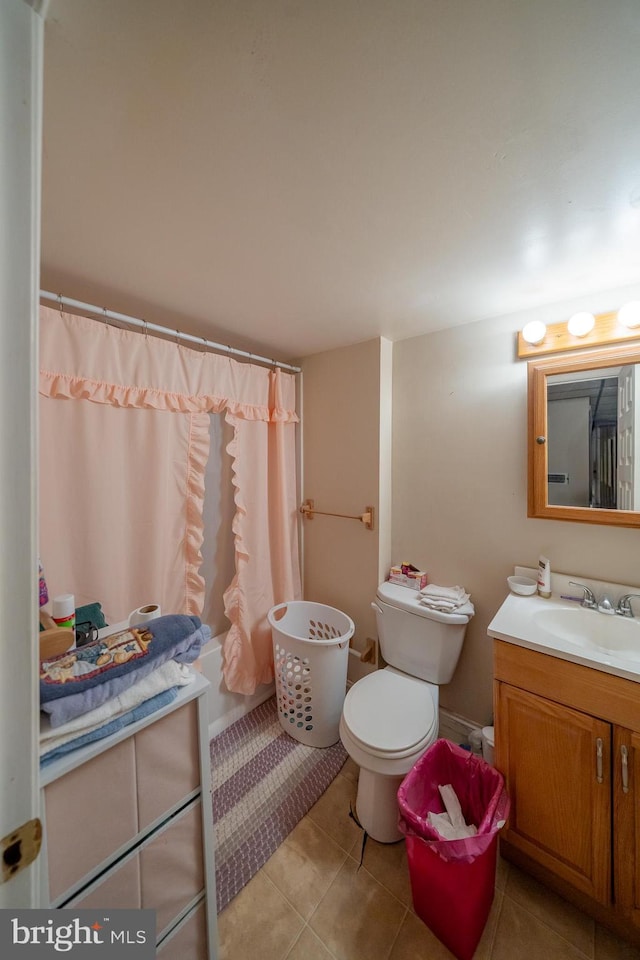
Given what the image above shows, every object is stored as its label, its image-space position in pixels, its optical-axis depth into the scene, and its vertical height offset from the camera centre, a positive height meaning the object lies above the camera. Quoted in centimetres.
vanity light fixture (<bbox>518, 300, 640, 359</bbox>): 126 +63
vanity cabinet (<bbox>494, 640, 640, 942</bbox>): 97 -94
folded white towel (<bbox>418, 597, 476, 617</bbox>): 153 -59
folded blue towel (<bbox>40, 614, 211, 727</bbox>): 64 -40
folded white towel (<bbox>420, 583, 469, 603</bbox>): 161 -56
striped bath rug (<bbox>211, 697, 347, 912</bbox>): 124 -140
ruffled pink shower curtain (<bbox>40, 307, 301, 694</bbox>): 129 +7
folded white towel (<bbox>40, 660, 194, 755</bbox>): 62 -47
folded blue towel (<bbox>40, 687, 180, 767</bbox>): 62 -51
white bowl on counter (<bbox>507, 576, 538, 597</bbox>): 143 -46
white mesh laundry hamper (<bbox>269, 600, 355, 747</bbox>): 167 -105
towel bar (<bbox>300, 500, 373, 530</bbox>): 189 -19
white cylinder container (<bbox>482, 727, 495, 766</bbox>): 140 -111
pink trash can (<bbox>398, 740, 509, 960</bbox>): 95 -117
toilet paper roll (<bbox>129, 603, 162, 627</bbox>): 100 -40
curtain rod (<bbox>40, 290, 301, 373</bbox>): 121 +70
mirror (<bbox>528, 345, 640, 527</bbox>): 131 +20
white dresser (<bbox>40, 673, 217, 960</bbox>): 64 -75
